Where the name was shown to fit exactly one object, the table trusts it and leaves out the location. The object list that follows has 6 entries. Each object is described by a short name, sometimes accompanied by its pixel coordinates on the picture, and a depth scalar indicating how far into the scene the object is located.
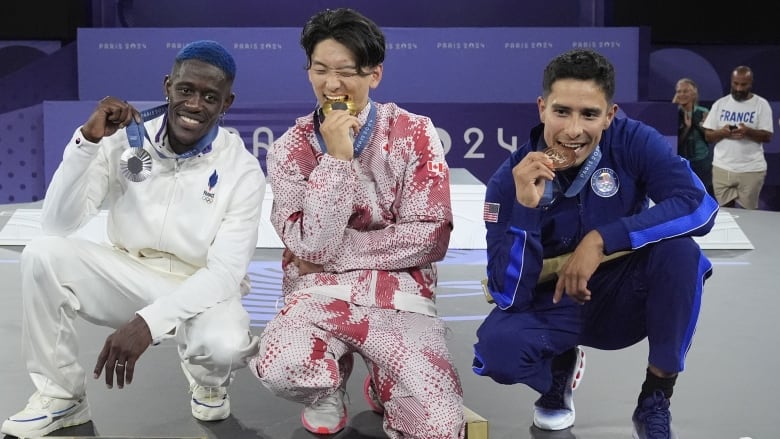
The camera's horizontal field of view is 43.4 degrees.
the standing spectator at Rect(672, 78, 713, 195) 7.75
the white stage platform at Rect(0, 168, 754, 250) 5.36
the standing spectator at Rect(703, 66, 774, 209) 7.51
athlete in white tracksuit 2.43
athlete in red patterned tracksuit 2.42
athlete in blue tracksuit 2.35
